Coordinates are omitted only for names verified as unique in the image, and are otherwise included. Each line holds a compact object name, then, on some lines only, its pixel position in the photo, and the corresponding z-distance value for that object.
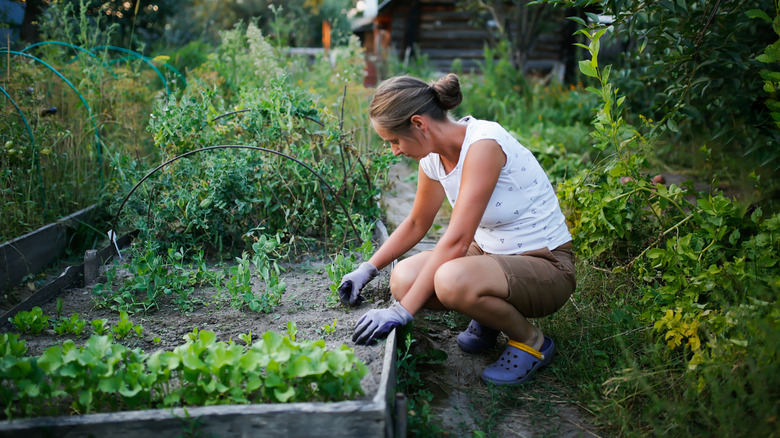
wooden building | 11.99
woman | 1.93
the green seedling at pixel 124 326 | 2.00
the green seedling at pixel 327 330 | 2.05
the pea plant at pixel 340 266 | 2.40
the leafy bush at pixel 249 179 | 2.96
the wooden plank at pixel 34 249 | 2.73
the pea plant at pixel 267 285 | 2.32
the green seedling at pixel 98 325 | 1.91
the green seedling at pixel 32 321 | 2.07
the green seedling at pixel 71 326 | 2.06
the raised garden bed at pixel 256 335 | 1.43
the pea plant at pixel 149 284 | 2.39
